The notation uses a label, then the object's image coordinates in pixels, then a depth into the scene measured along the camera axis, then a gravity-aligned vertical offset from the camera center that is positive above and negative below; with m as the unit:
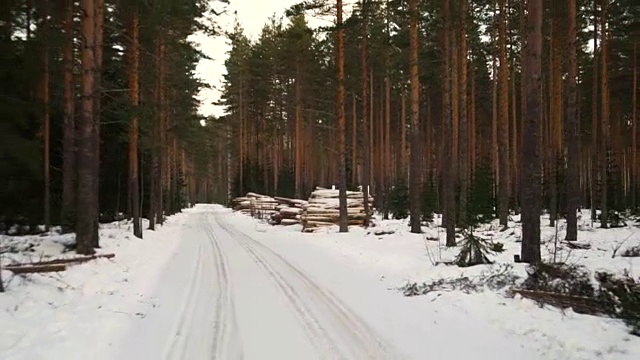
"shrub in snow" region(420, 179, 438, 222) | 23.83 -0.76
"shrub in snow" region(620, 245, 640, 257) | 11.24 -1.60
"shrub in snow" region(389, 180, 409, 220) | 25.92 -0.90
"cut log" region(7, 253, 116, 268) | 9.63 -1.64
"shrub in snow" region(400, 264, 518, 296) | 8.29 -1.75
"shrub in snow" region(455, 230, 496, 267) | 10.55 -1.49
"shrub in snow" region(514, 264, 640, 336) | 5.97 -1.51
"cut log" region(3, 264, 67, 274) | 8.90 -1.57
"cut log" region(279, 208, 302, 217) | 27.75 -1.51
